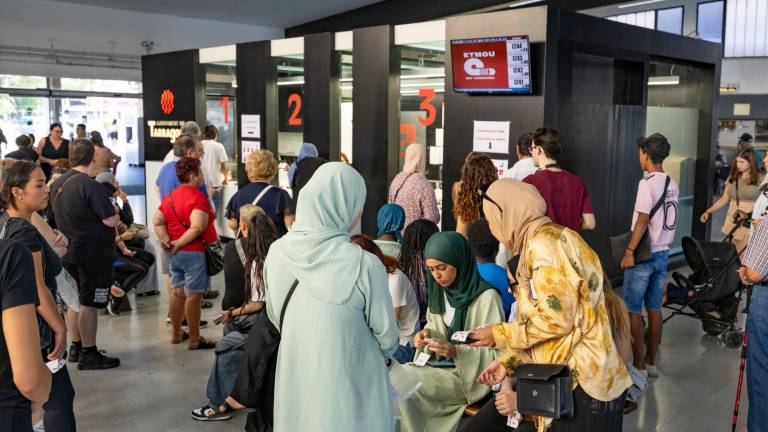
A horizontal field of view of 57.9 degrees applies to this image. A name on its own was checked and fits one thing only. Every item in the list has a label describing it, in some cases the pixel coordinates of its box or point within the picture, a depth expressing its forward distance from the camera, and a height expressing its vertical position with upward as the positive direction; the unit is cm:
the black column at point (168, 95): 1072 +56
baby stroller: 585 -128
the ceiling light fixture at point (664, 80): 941 +77
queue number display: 645 +67
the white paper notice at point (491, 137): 678 -2
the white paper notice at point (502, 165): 677 -29
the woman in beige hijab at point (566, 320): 238 -64
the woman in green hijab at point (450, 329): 335 -95
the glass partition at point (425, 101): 778 +38
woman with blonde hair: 548 -51
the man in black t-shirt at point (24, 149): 951 -30
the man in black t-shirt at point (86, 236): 497 -77
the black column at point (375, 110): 796 +27
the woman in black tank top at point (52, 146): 1180 -28
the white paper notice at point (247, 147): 981 -22
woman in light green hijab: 234 -64
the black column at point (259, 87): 955 +63
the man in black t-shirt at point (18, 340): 212 -65
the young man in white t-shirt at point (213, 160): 919 -38
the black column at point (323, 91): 864 +53
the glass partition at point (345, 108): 873 +31
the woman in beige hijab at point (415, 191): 593 -49
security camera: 1575 +193
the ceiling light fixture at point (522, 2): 1337 +257
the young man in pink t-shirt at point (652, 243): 492 -75
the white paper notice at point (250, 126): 977 +8
